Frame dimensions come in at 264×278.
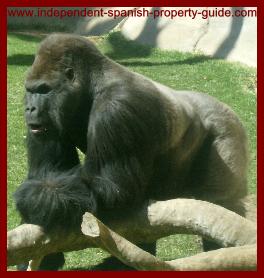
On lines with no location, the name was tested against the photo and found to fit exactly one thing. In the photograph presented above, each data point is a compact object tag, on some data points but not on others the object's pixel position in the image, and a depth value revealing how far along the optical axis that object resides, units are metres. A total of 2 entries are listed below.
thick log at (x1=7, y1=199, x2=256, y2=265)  7.03
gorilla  7.80
